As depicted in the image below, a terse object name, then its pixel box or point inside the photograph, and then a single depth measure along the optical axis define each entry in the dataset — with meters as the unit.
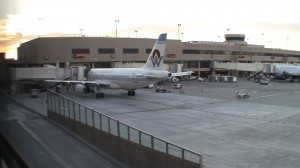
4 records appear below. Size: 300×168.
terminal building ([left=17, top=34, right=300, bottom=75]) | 82.88
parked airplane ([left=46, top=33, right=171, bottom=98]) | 51.03
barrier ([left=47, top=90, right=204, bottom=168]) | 14.52
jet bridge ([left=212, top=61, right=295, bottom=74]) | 97.19
